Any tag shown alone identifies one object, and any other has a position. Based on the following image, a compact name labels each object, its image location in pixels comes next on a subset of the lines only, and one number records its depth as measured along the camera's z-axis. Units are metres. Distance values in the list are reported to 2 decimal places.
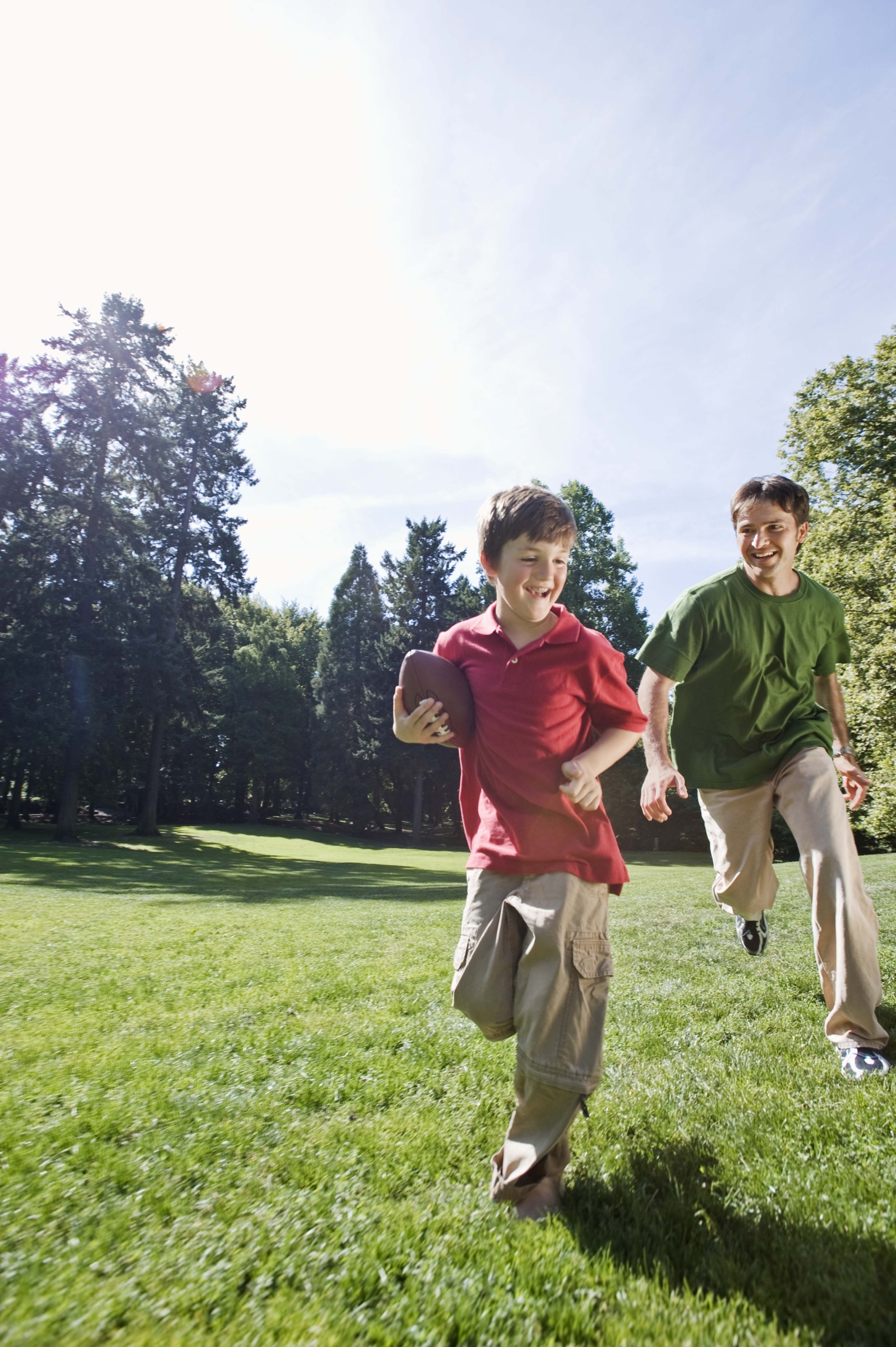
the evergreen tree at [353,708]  44.91
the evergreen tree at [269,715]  48.16
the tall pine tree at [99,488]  27.64
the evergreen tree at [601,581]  38.91
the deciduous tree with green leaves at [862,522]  18.55
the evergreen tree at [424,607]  43.50
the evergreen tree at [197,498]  33.22
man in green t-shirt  3.59
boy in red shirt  2.26
